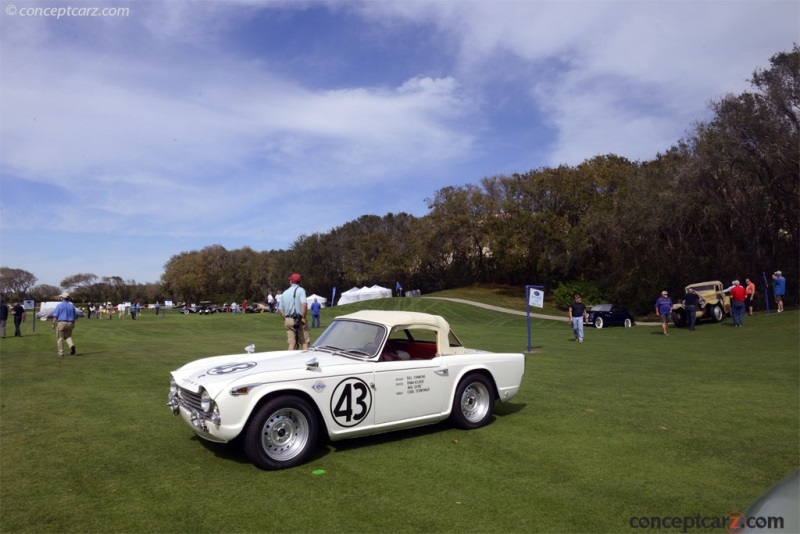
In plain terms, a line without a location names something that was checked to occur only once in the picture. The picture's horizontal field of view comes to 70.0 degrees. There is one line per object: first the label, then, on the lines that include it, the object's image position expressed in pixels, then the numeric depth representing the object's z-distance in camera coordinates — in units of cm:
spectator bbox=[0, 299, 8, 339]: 2319
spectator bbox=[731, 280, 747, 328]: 2223
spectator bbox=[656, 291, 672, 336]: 2242
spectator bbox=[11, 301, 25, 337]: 2438
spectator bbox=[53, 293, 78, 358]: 1441
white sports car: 529
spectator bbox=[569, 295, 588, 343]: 1985
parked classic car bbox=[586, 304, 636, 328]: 2986
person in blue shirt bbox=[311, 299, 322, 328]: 2646
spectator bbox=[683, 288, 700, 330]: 2336
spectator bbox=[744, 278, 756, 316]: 2514
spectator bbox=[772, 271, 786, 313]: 2411
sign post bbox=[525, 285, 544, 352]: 1645
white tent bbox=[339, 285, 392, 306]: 5856
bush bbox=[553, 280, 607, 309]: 4256
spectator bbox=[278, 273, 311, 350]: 1125
